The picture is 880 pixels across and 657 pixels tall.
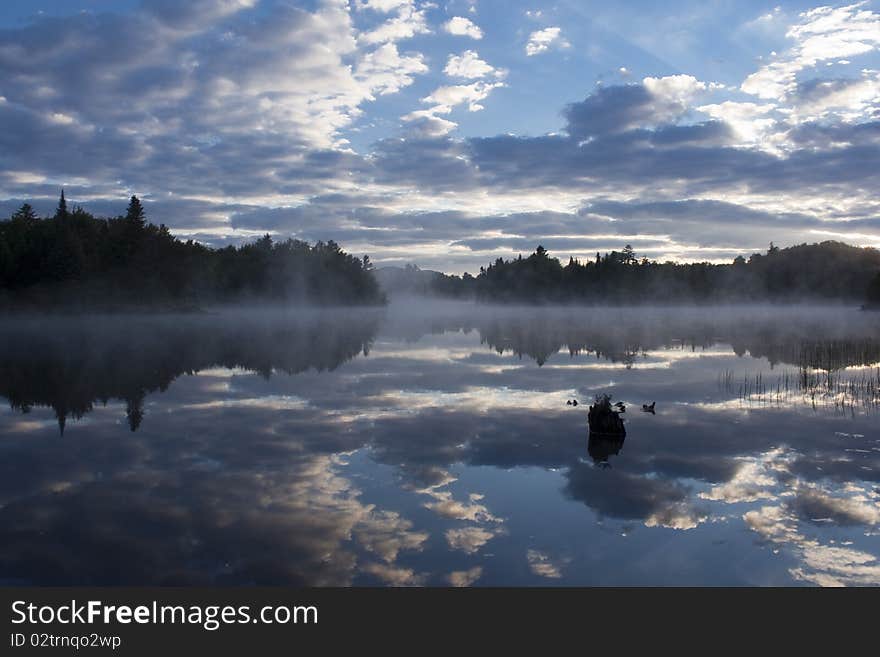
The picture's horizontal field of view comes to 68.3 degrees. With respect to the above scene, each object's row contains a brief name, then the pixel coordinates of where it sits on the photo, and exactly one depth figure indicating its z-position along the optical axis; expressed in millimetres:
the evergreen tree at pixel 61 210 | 130125
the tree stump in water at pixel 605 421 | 21375
